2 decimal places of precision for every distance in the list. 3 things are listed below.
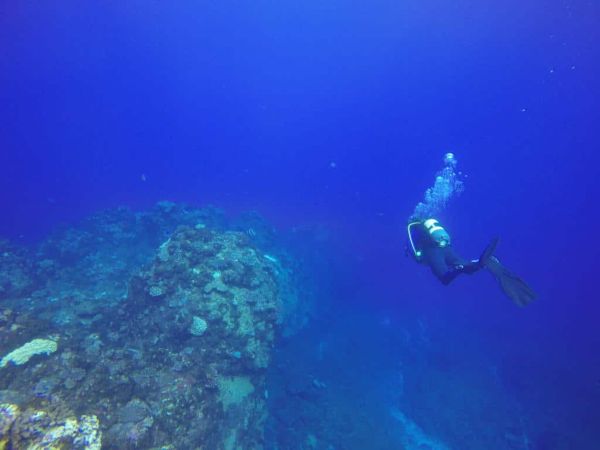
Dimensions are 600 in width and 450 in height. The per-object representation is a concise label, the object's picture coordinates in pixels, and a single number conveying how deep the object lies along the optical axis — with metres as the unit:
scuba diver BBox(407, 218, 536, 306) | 7.36
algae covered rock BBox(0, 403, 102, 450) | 4.72
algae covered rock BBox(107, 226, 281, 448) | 7.29
